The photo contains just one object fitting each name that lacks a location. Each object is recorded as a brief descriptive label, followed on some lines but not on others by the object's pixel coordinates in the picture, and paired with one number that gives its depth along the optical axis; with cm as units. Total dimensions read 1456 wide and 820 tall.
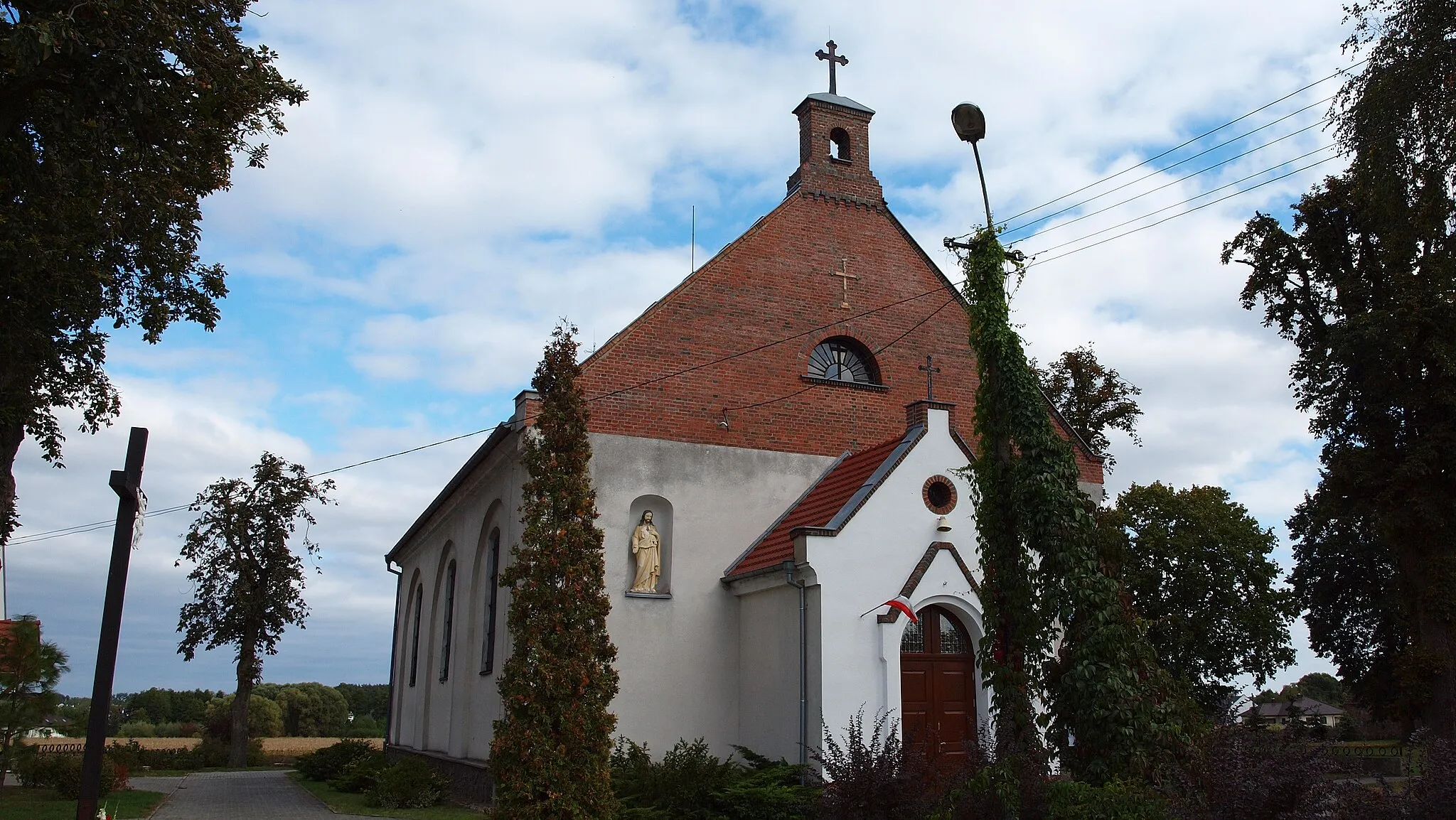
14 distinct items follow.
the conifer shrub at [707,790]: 1361
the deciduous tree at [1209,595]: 2347
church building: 1627
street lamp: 1167
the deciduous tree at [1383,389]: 2370
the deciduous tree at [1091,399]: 3069
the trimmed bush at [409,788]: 1830
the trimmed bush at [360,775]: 2206
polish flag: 1598
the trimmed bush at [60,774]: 2122
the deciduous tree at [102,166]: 1046
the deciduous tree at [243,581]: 3916
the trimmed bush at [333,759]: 2591
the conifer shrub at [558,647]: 1307
